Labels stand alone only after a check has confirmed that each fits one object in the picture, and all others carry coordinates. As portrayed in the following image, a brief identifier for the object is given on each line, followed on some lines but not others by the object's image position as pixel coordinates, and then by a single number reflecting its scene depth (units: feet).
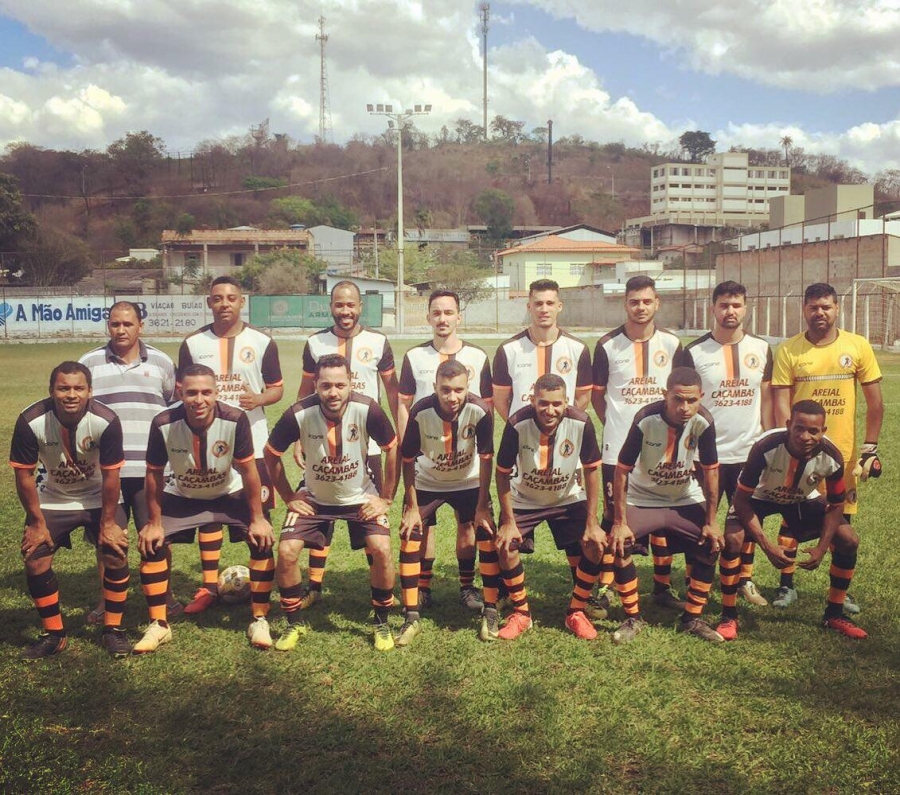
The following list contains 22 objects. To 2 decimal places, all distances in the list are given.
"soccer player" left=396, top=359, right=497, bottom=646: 17.37
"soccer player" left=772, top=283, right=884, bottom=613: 18.58
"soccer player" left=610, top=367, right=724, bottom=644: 17.07
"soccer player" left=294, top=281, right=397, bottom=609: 20.58
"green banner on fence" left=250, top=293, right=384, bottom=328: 122.72
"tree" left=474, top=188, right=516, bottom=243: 276.41
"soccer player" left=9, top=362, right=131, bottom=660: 16.30
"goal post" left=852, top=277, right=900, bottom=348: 91.30
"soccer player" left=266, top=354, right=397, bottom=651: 17.33
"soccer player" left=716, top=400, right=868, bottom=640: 16.72
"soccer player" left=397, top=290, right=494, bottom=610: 19.39
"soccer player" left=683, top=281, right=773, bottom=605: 18.90
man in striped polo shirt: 18.44
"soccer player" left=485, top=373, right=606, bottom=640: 17.06
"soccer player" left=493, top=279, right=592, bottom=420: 19.62
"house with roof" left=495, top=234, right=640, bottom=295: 216.74
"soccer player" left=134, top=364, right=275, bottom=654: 16.81
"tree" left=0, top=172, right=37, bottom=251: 175.83
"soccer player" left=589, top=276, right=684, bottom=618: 19.36
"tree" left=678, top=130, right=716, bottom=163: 407.64
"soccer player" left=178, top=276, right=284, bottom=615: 19.72
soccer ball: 19.62
